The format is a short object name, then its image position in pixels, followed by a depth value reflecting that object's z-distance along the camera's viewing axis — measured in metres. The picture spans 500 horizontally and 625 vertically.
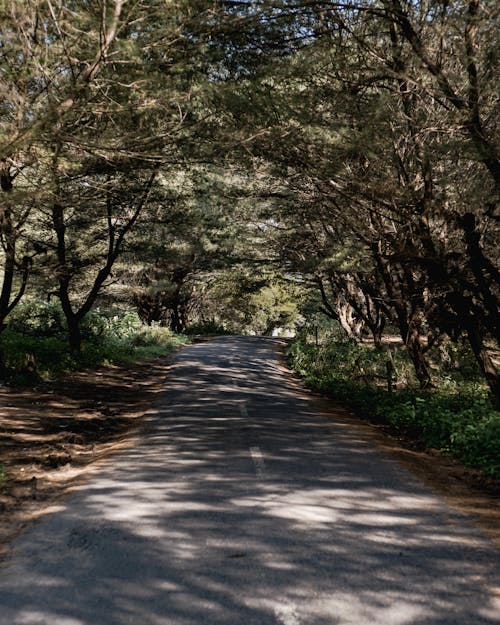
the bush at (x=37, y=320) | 22.48
